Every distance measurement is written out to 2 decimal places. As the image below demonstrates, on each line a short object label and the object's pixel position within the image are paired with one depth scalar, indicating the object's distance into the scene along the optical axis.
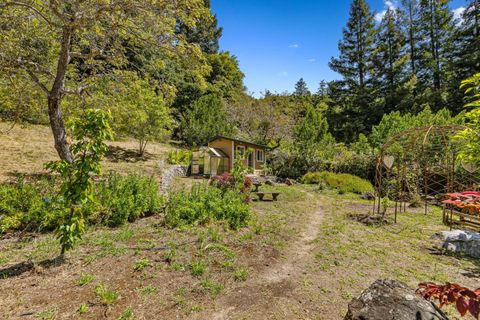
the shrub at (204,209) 5.82
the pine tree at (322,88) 39.97
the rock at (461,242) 5.38
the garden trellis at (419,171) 10.99
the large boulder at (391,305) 2.14
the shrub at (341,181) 14.42
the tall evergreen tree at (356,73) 28.69
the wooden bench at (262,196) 10.30
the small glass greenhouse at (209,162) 16.11
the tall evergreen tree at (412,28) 27.31
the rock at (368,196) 12.35
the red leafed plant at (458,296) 1.31
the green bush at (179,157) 16.45
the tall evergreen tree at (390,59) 27.22
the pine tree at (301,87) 51.62
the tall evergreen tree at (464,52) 22.59
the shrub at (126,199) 5.62
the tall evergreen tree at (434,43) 25.30
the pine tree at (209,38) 27.63
